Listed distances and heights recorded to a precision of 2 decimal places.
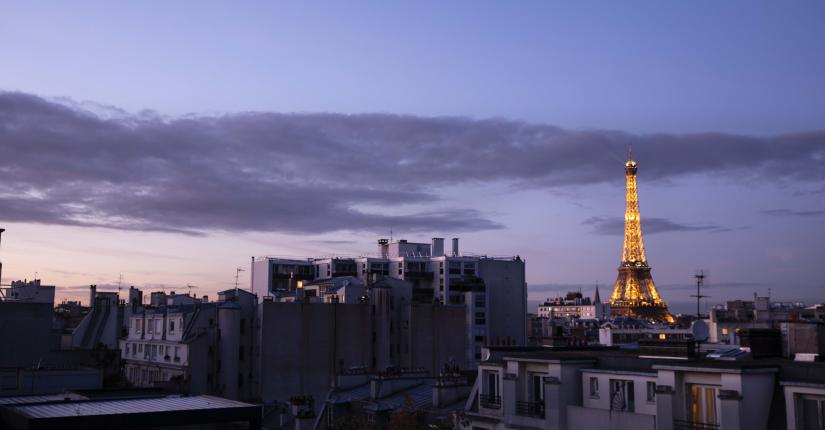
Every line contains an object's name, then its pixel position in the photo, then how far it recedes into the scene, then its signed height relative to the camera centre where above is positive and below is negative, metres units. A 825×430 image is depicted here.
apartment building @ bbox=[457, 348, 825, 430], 26.02 -2.38
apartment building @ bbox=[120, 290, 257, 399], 78.50 -2.45
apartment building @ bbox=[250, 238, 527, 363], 129.38 +7.96
